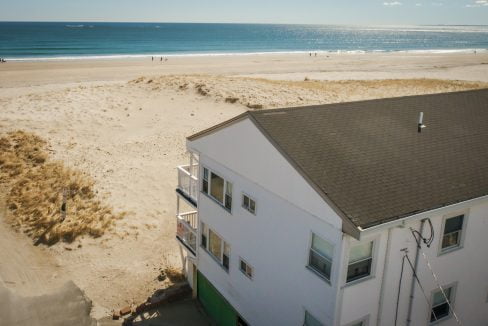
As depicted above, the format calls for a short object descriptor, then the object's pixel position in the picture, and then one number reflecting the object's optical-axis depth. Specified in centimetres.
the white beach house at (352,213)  1126
